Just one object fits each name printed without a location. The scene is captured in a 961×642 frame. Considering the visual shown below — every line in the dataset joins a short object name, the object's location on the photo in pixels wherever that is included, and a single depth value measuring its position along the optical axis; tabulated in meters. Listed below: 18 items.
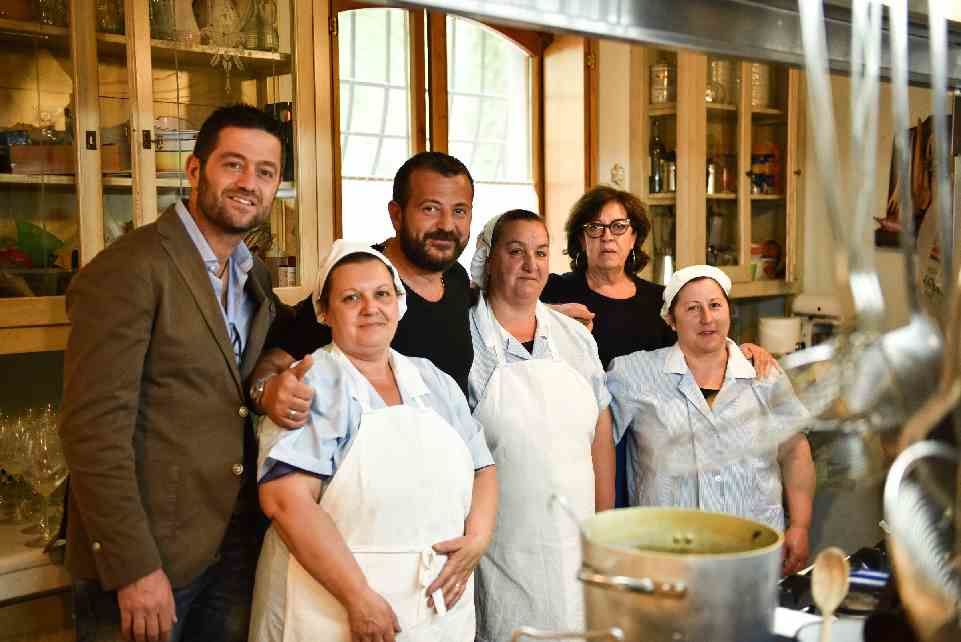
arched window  3.46
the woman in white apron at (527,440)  2.22
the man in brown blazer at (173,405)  1.75
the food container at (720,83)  4.07
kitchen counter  2.24
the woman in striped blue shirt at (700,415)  2.35
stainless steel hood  0.97
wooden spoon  1.05
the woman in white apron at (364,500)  1.77
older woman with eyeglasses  2.67
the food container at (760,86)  4.23
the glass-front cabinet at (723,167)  3.91
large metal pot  0.77
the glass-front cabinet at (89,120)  2.43
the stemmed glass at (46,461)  2.40
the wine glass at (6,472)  2.39
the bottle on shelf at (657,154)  3.96
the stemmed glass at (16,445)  2.39
